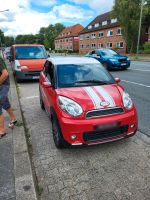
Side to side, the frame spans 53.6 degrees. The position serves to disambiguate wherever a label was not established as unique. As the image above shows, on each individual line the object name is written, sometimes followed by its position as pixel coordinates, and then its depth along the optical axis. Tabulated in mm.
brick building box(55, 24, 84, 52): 55134
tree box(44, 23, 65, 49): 75401
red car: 2438
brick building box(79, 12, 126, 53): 34235
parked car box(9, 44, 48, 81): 7783
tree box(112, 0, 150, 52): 27747
